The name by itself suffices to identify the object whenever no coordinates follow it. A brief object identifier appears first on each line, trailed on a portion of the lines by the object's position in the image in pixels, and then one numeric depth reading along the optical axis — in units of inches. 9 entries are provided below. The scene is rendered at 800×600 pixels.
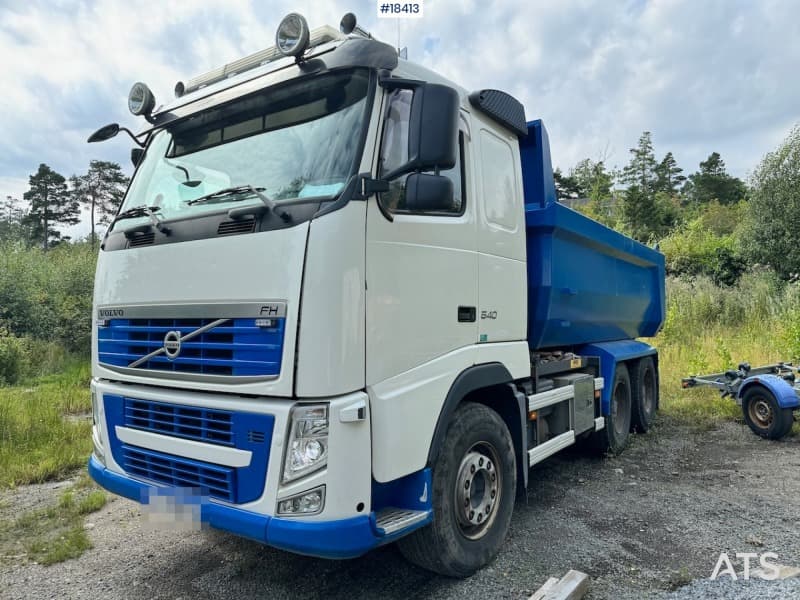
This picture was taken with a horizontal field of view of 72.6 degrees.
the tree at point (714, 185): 2206.0
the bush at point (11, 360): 414.9
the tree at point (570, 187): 1472.7
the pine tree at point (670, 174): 2315.8
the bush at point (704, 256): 789.9
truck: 97.5
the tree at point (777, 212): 682.8
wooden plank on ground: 110.9
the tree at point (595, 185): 1126.1
